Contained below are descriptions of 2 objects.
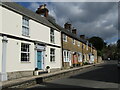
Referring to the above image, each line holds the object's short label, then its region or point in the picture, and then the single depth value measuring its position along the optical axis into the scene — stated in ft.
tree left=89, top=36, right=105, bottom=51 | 143.43
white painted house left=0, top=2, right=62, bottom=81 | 25.77
